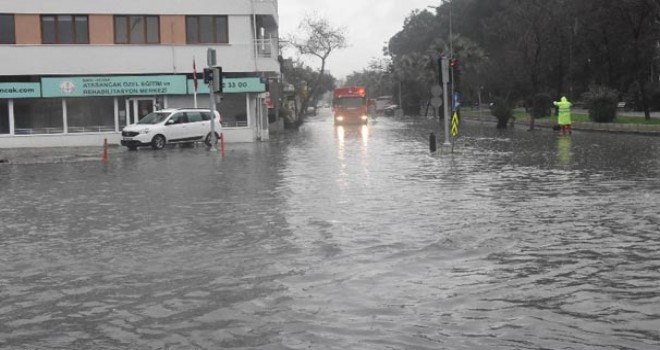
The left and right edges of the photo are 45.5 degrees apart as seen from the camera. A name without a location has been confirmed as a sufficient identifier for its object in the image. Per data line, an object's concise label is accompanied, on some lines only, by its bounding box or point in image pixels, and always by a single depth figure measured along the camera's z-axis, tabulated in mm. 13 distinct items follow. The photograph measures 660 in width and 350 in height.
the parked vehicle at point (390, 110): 106788
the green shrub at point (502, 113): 49250
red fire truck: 66688
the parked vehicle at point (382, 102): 128025
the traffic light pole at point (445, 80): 26962
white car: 32938
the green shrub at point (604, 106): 40781
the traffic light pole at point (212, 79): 28984
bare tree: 66375
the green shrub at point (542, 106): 59031
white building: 37625
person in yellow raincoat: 35781
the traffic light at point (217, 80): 28938
